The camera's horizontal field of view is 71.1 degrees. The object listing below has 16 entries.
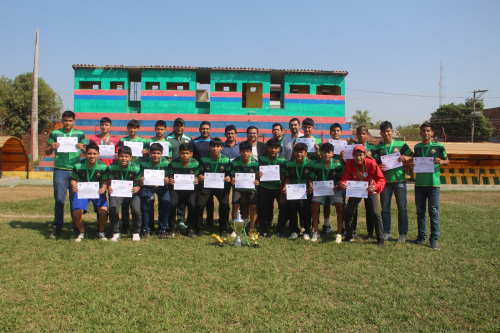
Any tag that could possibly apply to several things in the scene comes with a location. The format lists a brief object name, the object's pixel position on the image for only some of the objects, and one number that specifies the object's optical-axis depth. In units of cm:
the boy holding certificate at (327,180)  617
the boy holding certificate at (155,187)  618
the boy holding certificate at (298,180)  633
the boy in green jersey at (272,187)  645
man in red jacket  584
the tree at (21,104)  3225
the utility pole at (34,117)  2486
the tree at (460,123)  3888
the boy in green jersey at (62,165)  622
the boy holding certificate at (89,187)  589
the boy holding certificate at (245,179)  630
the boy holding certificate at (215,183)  634
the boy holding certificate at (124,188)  598
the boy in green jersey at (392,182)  620
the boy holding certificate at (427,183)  602
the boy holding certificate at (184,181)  630
